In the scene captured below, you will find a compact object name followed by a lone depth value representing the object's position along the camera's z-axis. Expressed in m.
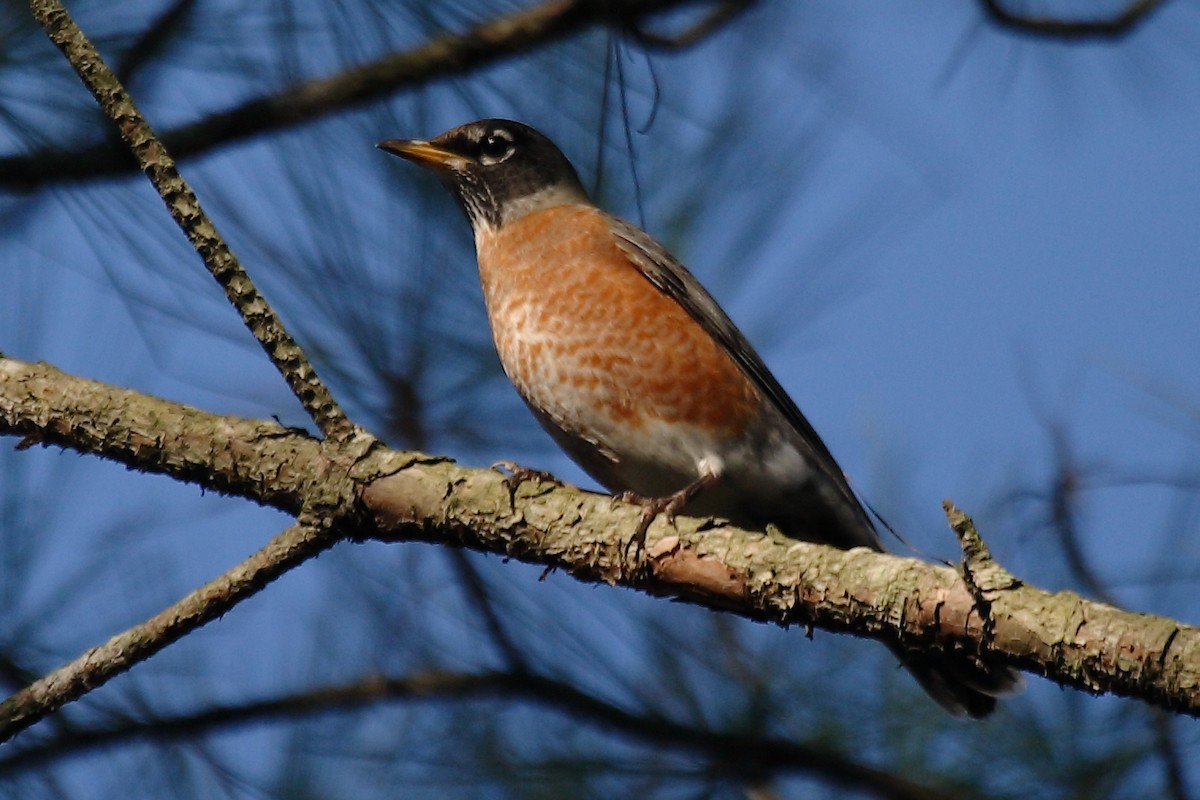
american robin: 7.02
